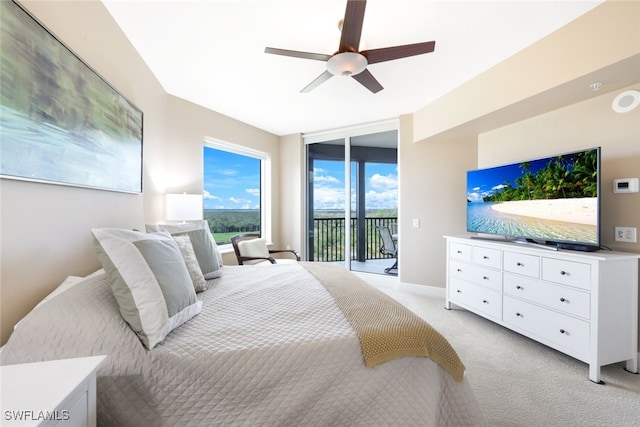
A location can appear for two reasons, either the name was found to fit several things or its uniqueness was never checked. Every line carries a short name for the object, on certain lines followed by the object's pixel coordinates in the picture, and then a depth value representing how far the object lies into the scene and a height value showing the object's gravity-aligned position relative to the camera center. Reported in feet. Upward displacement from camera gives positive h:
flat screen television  6.57 +0.36
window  12.46 +1.17
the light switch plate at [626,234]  6.62 -0.55
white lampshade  8.82 +0.14
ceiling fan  5.34 +3.58
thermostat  6.52 +0.70
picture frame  3.40 +1.59
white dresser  5.97 -2.23
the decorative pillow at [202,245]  6.42 -0.87
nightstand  2.07 -1.59
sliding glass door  13.93 +0.81
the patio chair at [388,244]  13.96 -1.72
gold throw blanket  3.49 -1.72
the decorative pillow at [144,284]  3.39 -1.01
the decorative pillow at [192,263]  5.49 -1.11
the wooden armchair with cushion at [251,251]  11.15 -1.75
